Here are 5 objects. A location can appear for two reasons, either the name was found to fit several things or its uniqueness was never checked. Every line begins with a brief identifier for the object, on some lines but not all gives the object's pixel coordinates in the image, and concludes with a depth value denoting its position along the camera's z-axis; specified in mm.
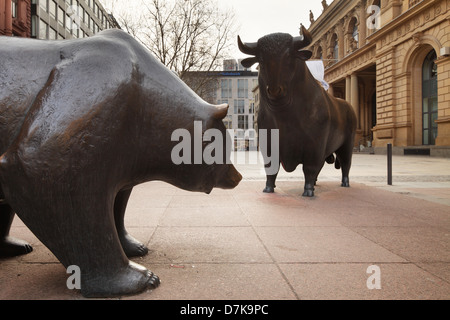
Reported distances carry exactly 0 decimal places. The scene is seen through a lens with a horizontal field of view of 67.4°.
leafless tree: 17984
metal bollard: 8135
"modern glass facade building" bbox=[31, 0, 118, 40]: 35225
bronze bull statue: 5273
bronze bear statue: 1720
